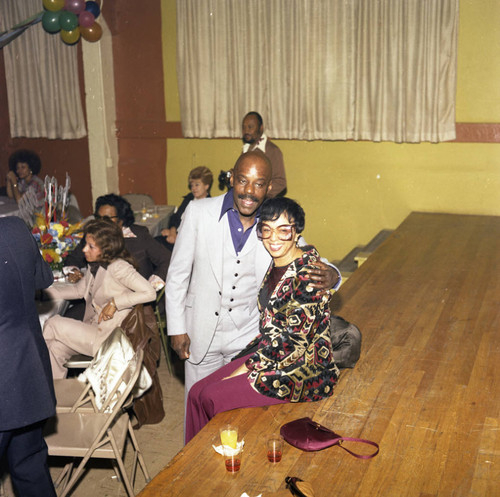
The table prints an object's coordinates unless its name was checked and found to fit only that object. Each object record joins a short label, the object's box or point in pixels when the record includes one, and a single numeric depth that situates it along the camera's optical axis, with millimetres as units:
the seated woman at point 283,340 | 2639
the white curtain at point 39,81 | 7523
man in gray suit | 3008
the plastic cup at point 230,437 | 2459
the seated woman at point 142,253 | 4715
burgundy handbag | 2525
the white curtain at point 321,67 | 7039
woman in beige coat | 3982
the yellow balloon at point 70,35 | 7976
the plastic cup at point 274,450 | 2443
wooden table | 2357
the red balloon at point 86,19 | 7789
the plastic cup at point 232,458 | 2377
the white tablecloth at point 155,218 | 6352
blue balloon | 7828
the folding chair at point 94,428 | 3066
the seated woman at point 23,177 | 6828
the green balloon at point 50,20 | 7689
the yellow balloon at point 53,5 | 7445
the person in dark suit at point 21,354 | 2578
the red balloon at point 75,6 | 7594
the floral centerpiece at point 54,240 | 4547
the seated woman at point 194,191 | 6117
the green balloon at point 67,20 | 7711
